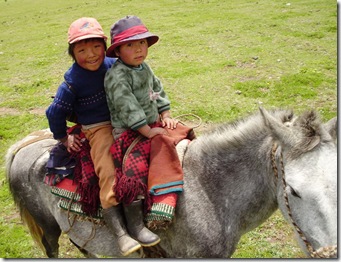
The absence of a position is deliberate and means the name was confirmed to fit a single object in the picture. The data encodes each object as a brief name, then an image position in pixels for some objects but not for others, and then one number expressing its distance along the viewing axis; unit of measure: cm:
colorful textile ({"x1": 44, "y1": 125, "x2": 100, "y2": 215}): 349
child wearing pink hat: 327
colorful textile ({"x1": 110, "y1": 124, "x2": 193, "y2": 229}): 315
